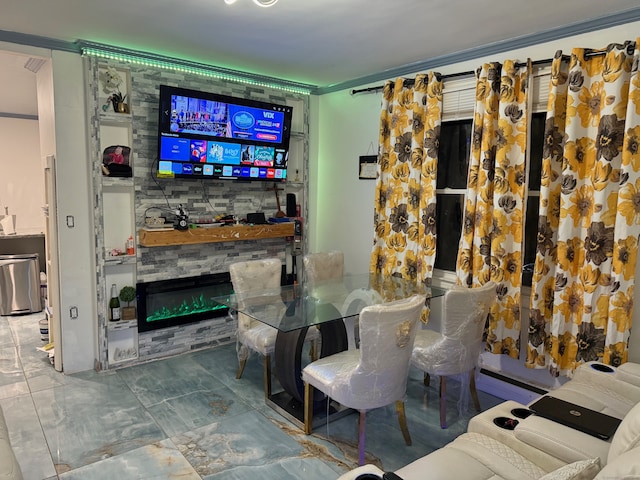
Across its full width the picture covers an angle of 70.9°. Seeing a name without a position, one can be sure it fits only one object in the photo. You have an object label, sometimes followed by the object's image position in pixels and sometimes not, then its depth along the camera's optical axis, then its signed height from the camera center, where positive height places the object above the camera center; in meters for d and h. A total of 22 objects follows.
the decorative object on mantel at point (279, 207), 4.87 -0.09
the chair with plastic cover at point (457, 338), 2.84 -0.91
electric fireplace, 4.09 -0.98
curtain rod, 2.86 +1.01
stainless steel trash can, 5.41 -1.08
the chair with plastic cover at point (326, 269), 4.06 -0.66
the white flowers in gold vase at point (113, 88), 3.71 +0.90
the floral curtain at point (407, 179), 3.77 +0.19
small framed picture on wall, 4.47 +0.33
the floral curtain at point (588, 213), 2.72 -0.07
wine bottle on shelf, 3.88 -0.94
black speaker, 4.95 -0.07
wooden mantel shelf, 3.90 -0.34
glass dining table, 2.98 -0.76
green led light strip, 3.62 +1.18
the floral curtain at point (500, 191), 3.25 +0.08
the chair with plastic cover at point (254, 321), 3.40 -0.99
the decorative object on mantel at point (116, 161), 3.76 +0.30
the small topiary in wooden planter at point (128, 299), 3.91 -0.89
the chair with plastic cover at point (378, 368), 2.41 -0.95
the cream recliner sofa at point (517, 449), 1.64 -1.06
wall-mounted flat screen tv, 3.83 +0.56
